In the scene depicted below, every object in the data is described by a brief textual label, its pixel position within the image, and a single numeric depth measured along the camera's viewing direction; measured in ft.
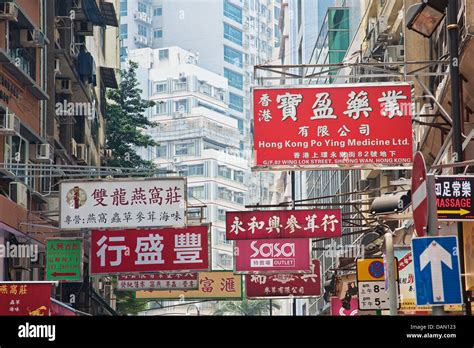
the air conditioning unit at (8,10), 71.87
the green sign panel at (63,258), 73.82
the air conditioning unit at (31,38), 78.95
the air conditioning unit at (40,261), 84.54
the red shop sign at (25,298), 47.34
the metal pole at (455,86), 34.40
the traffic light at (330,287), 101.49
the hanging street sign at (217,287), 100.58
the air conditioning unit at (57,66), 94.02
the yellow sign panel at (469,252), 49.14
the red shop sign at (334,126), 50.16
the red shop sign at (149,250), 69.82
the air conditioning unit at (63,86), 99.95
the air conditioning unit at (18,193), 75.20
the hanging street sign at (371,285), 43.88
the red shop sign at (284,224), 59.77
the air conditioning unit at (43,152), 81.66
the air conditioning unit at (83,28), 107.76
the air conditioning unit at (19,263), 75.83
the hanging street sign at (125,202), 68.49
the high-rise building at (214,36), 217.56
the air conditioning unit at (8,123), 70.28
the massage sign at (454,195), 32.81
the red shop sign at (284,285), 84.53
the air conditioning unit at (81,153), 106.42
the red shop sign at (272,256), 64.44
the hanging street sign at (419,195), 21.33
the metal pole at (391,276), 26.37
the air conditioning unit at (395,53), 84.28
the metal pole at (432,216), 21.40
